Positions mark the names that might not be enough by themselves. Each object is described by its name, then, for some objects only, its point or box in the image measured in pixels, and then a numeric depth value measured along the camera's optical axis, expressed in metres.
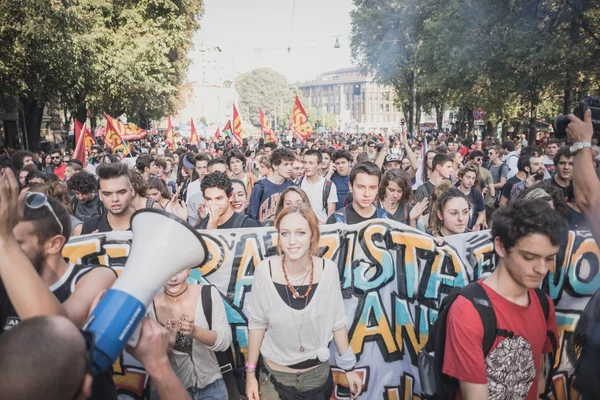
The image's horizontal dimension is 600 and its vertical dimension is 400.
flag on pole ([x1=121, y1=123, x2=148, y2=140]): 14.95
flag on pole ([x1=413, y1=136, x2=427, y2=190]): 7.88
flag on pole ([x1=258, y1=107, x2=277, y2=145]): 15.27
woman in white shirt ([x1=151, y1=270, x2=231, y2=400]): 2.57
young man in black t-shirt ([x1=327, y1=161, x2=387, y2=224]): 4.12
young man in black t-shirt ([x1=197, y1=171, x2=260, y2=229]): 3.94
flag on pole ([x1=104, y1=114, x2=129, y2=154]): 12.24
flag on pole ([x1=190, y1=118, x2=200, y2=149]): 17.48
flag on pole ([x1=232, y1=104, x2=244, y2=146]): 13.86
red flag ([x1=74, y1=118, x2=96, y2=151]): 9.81
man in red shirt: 2.02
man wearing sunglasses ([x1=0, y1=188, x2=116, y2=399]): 1.79
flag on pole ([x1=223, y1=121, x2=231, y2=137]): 21.22
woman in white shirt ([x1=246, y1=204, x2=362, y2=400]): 2.52
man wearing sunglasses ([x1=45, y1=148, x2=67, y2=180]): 9.58
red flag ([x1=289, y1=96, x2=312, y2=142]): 12.26
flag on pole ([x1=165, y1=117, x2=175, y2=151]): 18.05
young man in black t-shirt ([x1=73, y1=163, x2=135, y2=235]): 3.85
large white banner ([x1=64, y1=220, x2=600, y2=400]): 3.05
